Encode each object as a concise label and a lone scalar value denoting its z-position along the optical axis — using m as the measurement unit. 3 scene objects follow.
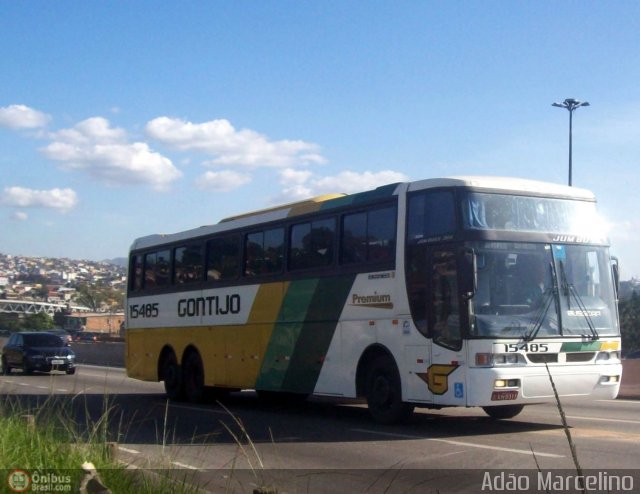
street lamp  37.09
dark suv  33.47
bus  12.45
